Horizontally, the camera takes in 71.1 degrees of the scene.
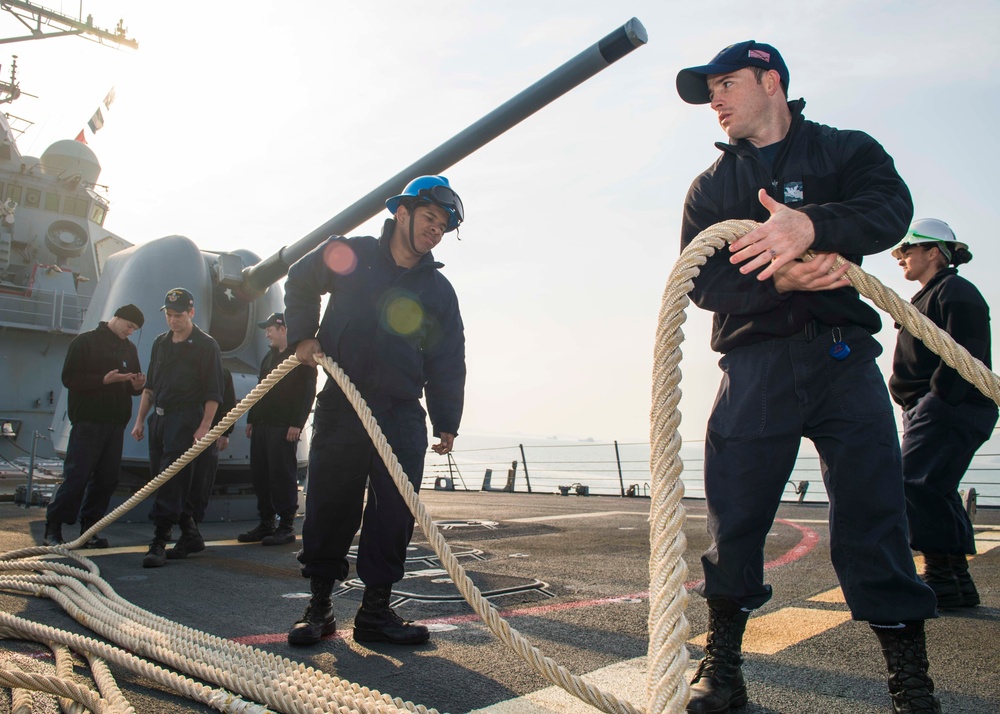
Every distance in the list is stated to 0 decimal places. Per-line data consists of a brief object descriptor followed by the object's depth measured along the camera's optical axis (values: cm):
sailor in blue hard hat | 280
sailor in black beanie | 482
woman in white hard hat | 304
